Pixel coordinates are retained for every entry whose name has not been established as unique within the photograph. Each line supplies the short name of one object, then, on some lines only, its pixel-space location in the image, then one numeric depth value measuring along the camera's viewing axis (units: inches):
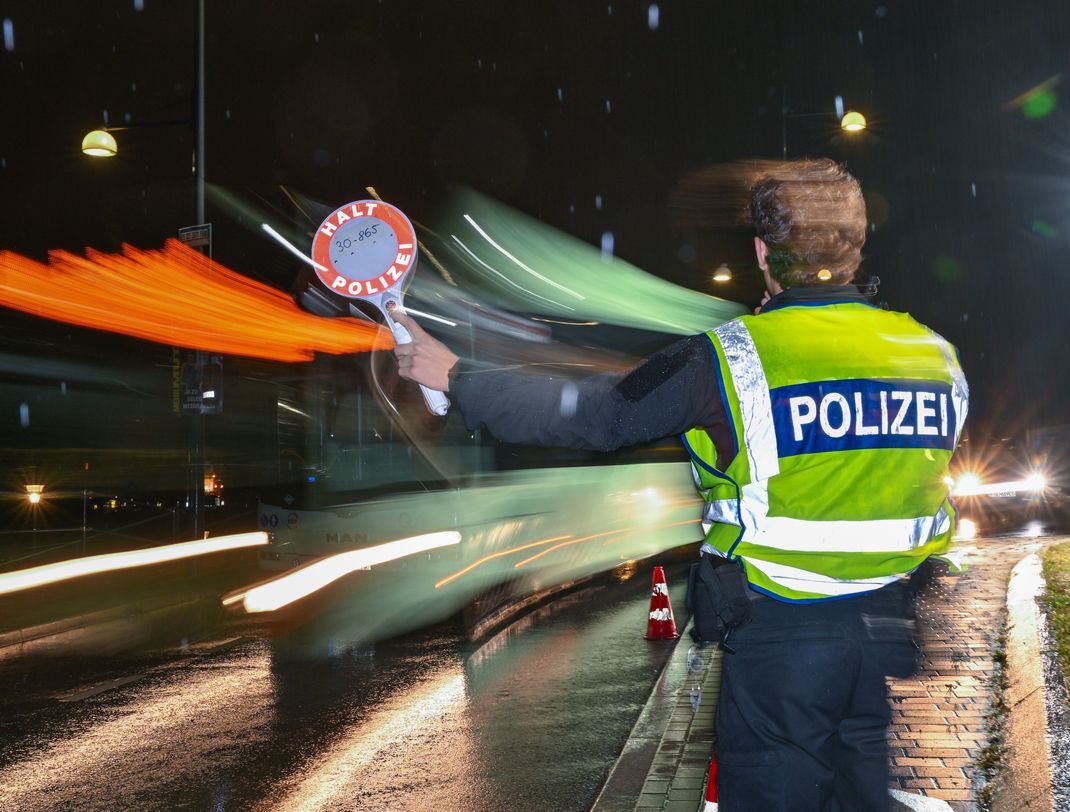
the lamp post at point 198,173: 567.2
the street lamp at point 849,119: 626.8
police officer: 92.5
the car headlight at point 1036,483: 977.5
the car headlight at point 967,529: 751.7
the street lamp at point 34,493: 933.8
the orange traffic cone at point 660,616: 392.5
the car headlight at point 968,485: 947.3
